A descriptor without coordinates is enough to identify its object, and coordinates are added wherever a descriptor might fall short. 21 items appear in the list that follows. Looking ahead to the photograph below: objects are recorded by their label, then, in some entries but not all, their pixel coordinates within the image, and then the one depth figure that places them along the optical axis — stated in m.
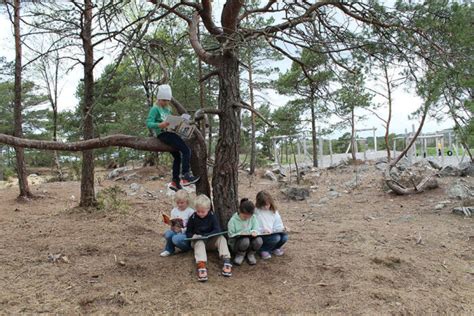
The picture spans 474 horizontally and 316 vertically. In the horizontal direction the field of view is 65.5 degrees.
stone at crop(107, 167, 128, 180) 12.30
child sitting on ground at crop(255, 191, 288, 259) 3.53
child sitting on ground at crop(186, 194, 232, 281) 3.20
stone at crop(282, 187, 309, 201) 8.11
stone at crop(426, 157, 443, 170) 10.16
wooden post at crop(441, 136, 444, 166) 11.55
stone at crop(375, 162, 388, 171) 10.85
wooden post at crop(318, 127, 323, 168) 15.51
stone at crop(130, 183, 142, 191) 9.00
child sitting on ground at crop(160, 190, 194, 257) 3.41
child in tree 3.28
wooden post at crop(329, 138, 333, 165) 15.57
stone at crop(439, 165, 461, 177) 8.11
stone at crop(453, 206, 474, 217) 5.36
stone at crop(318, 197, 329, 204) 7.65
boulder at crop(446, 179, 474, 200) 6.02
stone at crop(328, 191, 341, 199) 8.09
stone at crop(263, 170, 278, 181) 11.23
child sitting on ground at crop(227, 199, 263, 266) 3.32
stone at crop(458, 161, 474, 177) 7.91
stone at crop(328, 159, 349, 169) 13.04
